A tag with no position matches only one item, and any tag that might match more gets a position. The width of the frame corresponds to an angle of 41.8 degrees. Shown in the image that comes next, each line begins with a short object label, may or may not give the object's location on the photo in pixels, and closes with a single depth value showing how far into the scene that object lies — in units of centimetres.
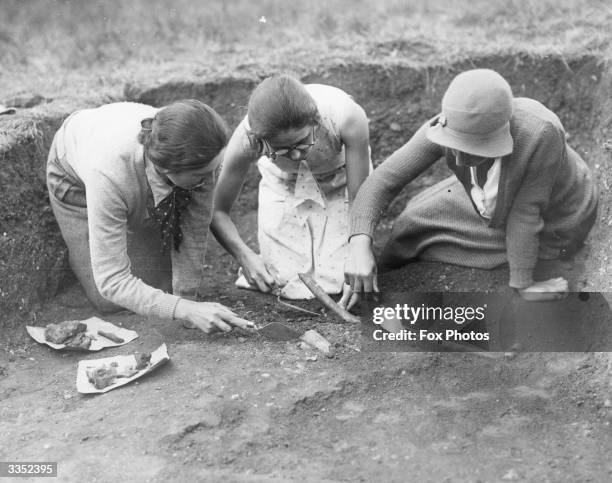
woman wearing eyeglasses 336
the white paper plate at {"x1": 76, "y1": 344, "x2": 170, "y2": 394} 286
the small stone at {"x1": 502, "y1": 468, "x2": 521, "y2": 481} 230
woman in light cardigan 276
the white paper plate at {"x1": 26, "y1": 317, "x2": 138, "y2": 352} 320
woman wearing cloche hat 277
